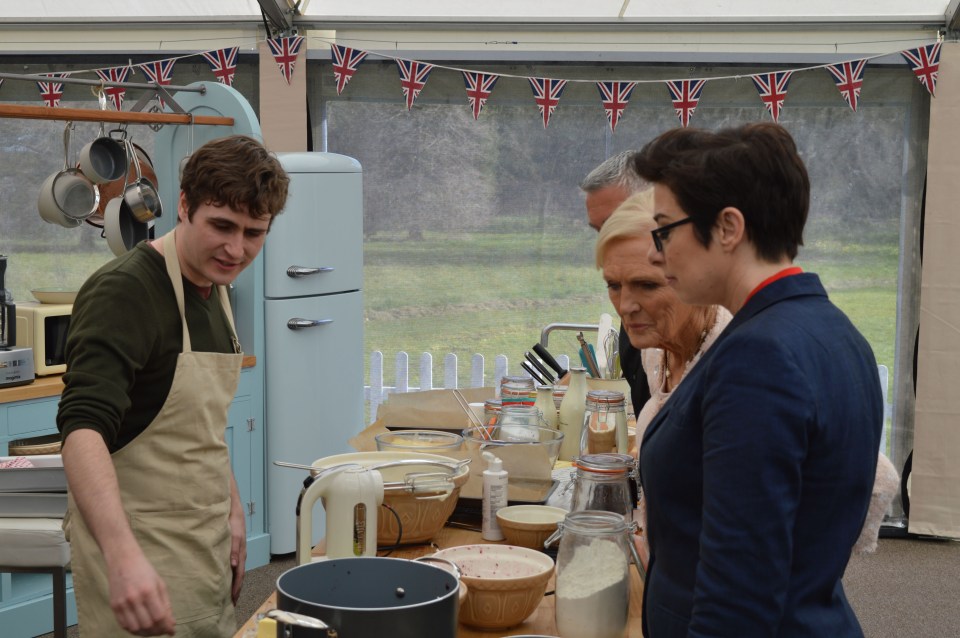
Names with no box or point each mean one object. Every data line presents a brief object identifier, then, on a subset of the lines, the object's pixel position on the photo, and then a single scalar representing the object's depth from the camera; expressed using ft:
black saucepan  3.84
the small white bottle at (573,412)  8.78
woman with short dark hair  3.60
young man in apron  5.77
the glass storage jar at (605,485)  5.54
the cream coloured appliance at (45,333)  13.00
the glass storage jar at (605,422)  7.84
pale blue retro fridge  15.15
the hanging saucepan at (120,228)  13.21
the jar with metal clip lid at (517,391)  8.79
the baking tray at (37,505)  9.29
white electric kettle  5.17
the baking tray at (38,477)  9.02
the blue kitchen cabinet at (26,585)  12.25
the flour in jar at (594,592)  4.95
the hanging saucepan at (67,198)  13.47
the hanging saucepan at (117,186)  14.05
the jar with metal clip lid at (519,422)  7.73
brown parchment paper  6.87
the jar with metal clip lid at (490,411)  9.08
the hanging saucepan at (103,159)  13.41
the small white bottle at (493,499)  6.46
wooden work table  5.15
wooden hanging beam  11.18
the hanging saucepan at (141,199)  13.32
